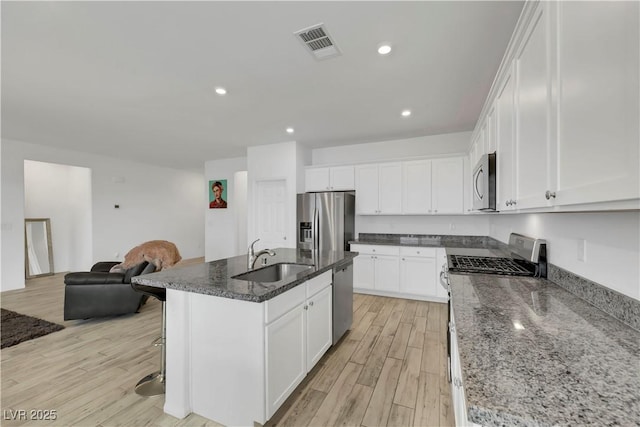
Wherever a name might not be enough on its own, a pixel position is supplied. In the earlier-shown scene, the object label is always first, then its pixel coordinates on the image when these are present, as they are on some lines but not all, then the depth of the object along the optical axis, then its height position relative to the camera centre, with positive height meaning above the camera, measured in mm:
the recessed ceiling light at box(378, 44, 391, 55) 2127 +1337
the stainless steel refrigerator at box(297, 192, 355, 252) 4457 -129
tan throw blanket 3422 -569
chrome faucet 2176 -373
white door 5160 -22
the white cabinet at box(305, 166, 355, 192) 4707 +614
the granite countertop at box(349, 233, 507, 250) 4130 -499
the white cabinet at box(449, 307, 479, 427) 726 -722
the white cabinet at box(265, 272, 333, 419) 1599 -886
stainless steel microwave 2037 +232
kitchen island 1545 -828
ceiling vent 1950 +1346
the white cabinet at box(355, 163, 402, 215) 4406 +388
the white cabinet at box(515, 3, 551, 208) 1103 +465
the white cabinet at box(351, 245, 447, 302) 3959 -959
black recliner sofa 3188 -997
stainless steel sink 2148 -526
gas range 1848 -436
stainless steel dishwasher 2545 -920
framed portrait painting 6547 +464
